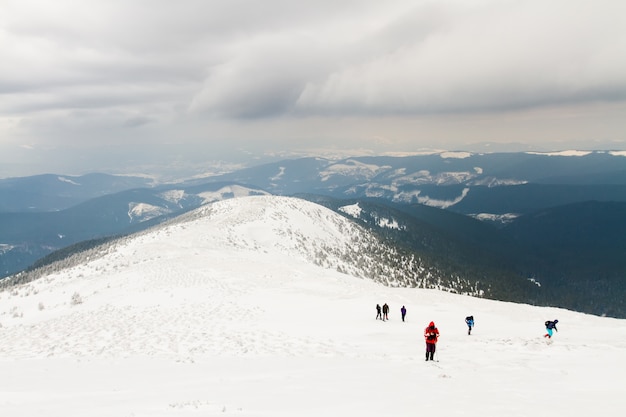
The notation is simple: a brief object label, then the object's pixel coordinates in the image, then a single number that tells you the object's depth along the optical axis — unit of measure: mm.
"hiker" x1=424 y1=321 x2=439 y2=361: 16672
